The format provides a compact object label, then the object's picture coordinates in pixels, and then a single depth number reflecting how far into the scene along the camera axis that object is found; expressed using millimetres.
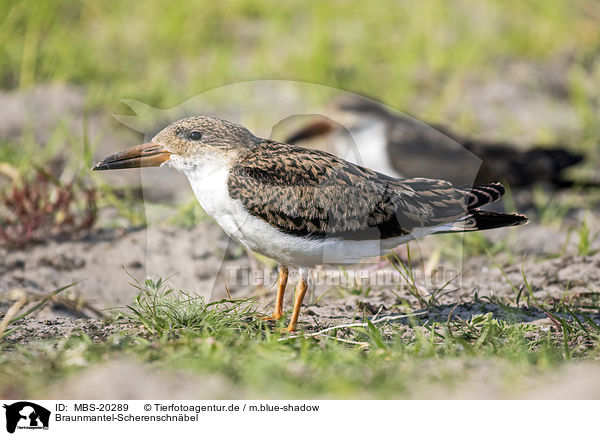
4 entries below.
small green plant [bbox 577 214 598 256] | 8648
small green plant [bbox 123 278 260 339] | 6277
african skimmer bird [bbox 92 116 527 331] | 6285
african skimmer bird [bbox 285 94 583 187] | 11094
